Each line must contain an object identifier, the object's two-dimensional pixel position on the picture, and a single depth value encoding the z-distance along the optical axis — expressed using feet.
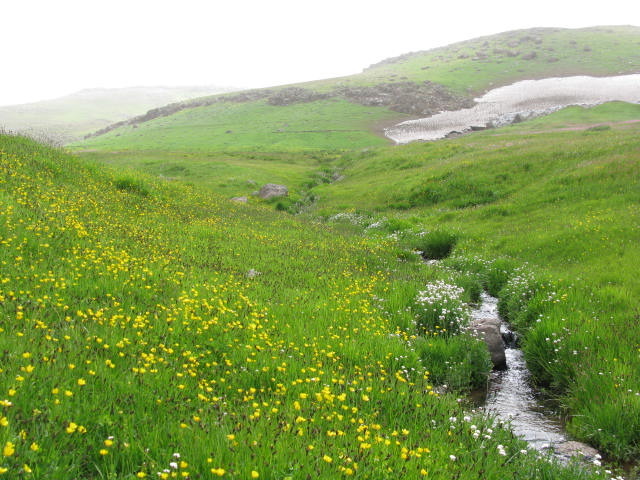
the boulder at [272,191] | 121.41
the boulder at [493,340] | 30.55
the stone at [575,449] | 20.07
